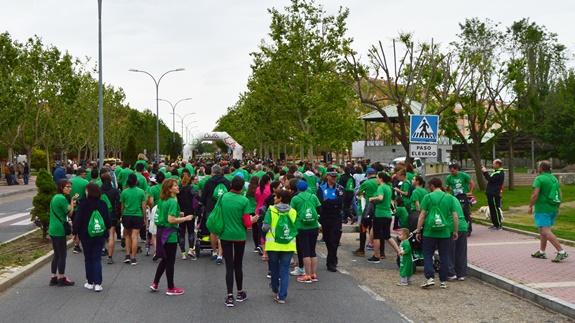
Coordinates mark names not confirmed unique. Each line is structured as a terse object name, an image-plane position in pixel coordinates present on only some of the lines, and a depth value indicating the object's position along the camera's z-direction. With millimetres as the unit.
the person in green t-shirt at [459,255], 10195
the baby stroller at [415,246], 10352
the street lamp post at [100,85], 22294
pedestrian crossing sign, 12844
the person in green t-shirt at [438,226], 9414
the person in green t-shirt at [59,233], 9422
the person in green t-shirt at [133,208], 11305
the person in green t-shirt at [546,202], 11117
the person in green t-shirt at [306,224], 9258
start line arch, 56062
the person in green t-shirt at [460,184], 13497
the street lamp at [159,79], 45594
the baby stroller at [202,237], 12375
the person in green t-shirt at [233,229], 8211
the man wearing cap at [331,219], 10883
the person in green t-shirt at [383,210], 11398
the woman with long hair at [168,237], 8711
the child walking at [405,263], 9719
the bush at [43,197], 13781
